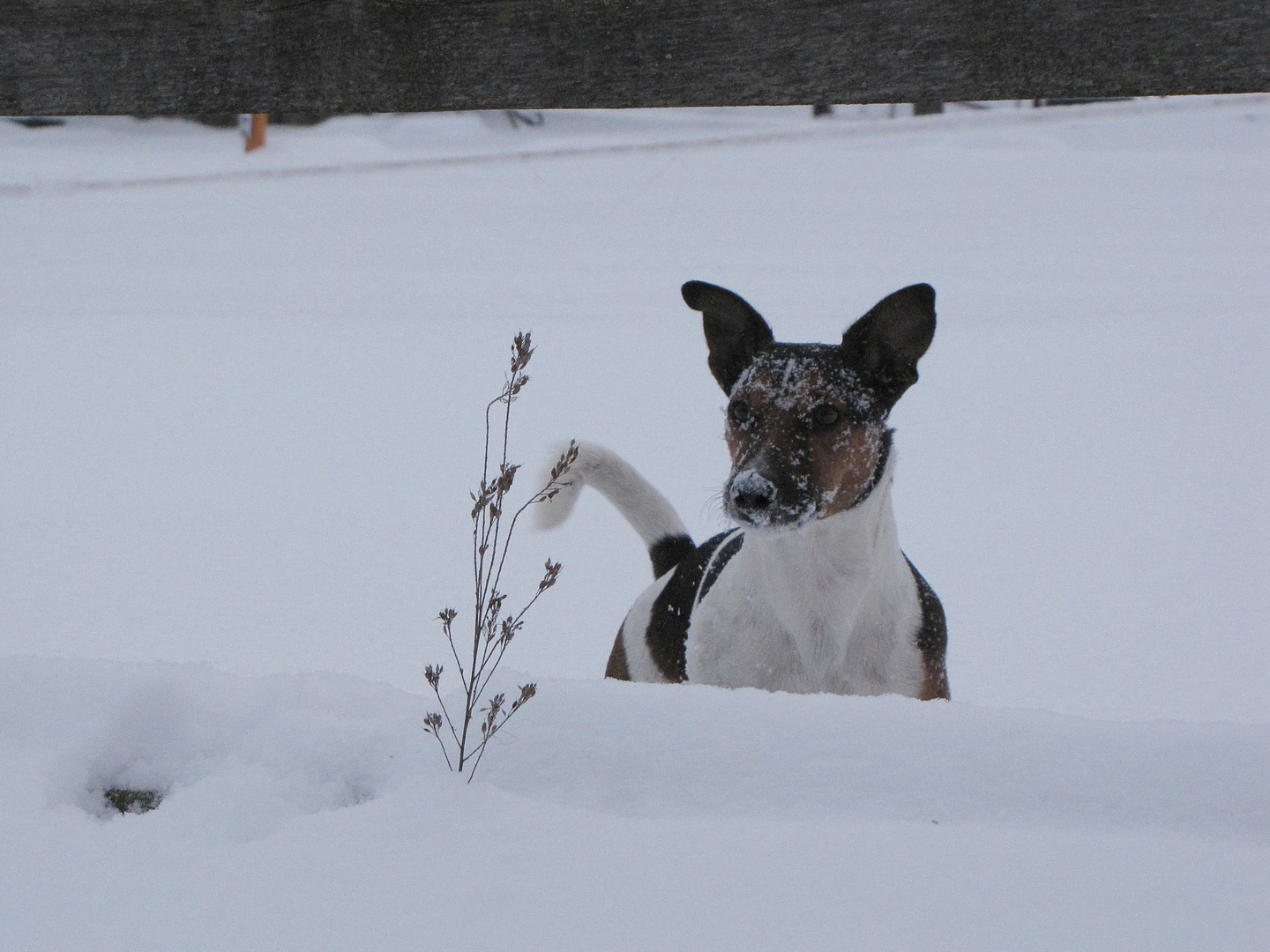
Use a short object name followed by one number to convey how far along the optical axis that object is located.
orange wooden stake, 16.00
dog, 2.61
